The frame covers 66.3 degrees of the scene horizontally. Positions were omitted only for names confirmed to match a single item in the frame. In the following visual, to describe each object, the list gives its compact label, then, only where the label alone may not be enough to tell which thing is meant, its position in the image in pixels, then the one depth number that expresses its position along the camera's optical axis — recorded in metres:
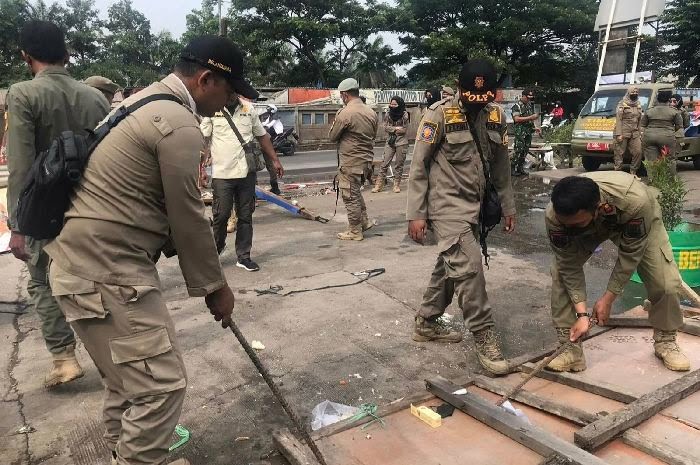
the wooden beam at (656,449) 2.30
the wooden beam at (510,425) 2.30
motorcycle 19.95
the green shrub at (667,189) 5.32
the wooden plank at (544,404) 2.68
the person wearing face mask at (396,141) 10.44
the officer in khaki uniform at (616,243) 2.81
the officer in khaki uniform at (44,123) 2.96
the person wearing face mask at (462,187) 3.41
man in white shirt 5.43
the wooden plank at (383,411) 2.63
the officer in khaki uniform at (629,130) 10.34
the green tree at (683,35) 28.70
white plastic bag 2.90
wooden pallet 2.43
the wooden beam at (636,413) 2.43
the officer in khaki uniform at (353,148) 6.87
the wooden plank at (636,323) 3.80
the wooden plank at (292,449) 2.36
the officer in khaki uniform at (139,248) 1.86
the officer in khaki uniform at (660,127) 10.50
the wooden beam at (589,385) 2.89
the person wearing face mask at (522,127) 11.22
